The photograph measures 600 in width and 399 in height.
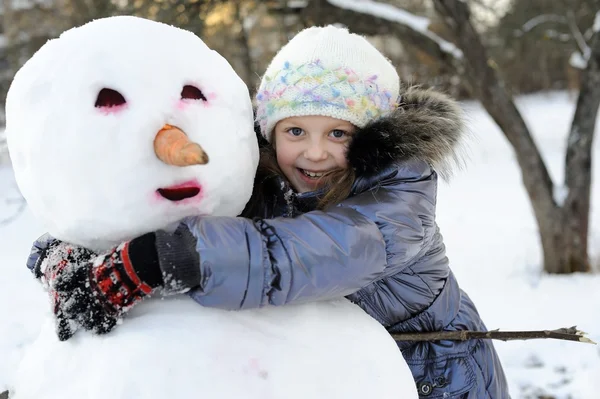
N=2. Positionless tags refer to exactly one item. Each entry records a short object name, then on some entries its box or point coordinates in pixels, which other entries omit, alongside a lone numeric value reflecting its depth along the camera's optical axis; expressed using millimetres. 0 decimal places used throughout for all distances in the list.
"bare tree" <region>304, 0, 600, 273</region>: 4629
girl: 1073
